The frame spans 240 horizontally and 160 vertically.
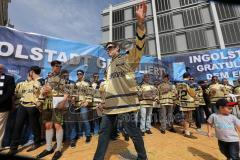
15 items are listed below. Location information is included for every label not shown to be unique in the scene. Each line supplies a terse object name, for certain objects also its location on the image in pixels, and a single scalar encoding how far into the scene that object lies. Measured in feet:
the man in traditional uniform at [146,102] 13.01
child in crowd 8.00
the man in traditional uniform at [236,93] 17.39
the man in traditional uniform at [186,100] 13.05
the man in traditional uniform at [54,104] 8.76
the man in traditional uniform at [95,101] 11.75
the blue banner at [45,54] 11.46
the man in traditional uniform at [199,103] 15.58
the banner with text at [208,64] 19.41
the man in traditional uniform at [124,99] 6.35
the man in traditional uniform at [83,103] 10.97
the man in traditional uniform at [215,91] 16.36
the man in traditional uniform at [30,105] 9.77
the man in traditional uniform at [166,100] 13.98
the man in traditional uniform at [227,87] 16.81
